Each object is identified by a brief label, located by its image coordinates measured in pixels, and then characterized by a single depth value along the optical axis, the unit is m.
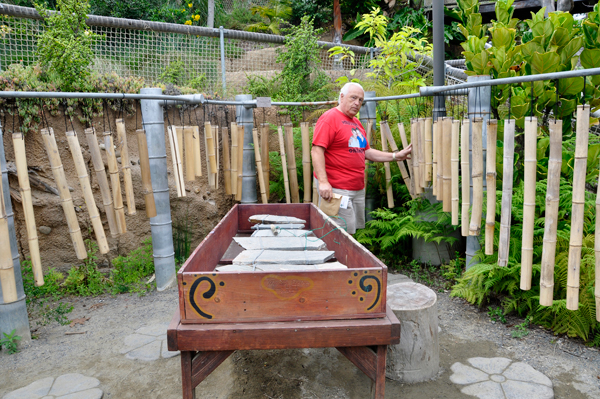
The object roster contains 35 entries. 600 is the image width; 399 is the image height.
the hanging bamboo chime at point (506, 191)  2.74
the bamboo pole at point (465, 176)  3.30
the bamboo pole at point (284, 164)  5.22
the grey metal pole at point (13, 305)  3.30
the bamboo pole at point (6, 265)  3.09
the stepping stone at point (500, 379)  2.79
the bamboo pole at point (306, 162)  5.10
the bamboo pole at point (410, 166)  4.64
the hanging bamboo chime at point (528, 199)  2.62
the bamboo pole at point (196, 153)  4.27
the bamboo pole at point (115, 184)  3.40
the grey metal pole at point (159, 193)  4.46
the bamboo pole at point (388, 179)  4.93
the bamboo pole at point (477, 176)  3.18
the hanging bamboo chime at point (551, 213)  2.48
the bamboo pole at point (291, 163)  5.18
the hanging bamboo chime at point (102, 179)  3.27
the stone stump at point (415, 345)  2.94
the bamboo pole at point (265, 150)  5.23
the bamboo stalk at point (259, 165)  5.18
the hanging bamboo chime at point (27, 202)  3.02
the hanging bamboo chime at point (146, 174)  3.77
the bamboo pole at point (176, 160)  4.05
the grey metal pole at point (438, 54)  4.45
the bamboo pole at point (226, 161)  5.05
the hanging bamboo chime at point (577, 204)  2.34
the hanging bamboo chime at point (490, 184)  3.02
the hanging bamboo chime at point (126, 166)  3.53
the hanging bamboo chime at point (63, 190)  3.10
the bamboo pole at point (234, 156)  4.91
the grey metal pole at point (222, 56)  6.77
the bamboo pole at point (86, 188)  3.20
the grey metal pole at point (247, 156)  5.34
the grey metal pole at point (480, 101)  3.72
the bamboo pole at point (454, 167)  3.48
